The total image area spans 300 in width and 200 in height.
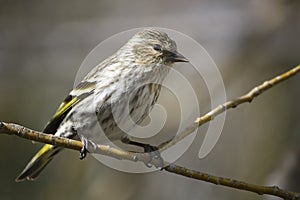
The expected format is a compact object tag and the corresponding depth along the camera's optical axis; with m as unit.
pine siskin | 5.73
